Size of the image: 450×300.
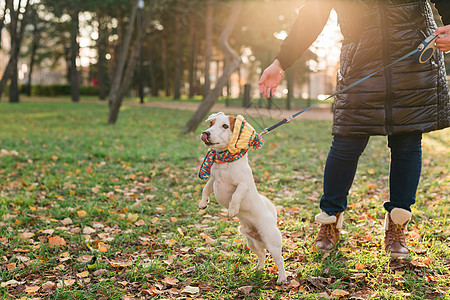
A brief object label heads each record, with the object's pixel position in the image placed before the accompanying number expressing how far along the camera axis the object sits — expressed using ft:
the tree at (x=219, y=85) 33.22
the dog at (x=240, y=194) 7.38
